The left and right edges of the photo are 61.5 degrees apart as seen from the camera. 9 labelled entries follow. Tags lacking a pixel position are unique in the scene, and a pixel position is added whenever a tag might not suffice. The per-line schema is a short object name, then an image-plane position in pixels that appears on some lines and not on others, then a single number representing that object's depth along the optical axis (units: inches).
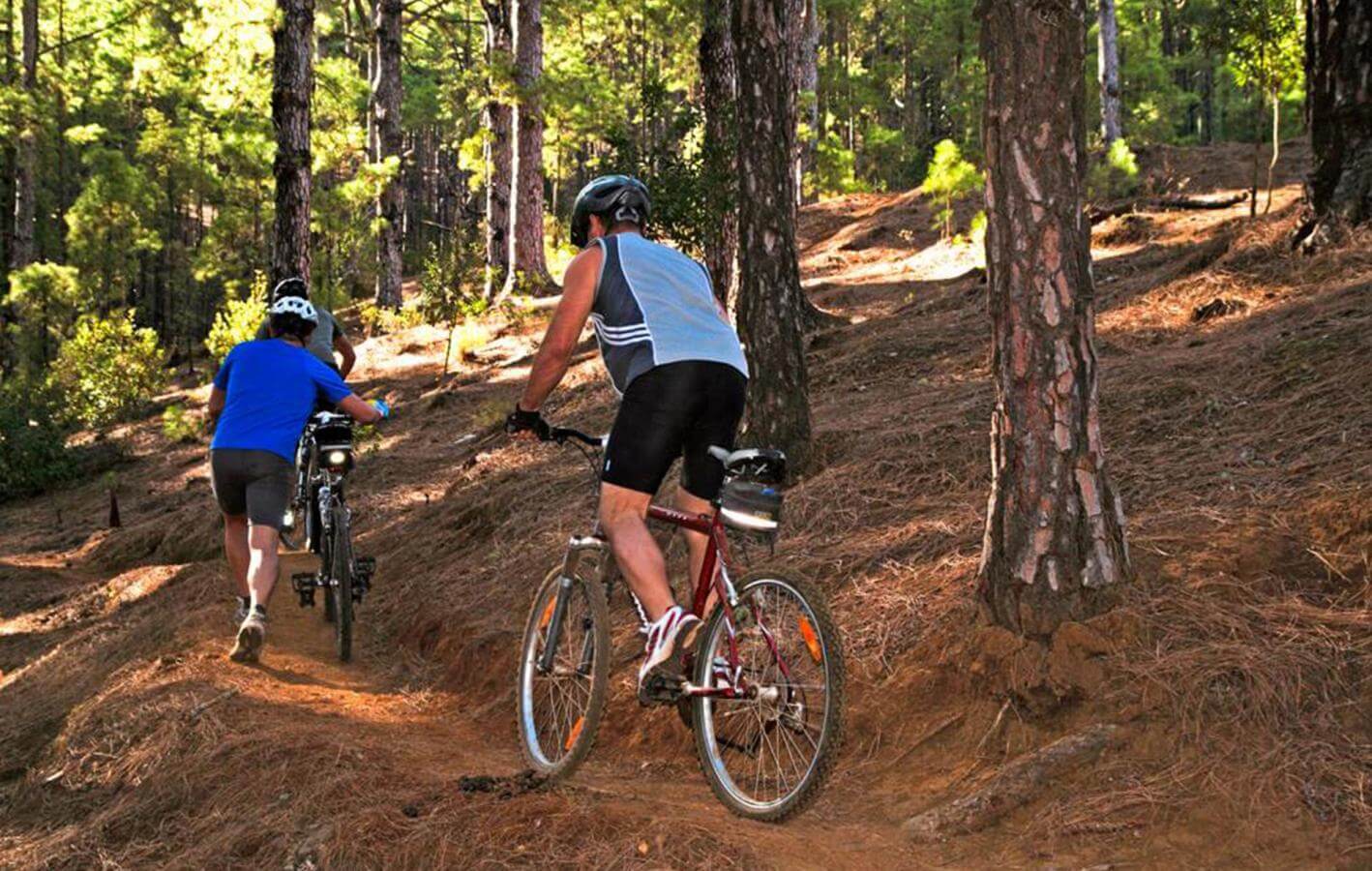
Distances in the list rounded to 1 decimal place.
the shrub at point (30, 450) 783.1
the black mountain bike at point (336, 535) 280.8
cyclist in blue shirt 258.2
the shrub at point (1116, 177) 679.7
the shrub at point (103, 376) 933.8
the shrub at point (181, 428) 810.8
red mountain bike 151.9
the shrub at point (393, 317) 972.6
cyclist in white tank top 166.9
